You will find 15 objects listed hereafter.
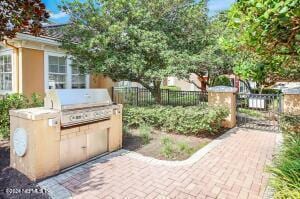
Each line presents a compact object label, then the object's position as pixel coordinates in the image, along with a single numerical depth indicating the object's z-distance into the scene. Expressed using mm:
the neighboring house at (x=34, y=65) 9484
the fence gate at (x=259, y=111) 8854
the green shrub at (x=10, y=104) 6676
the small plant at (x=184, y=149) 5801
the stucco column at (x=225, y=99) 8562
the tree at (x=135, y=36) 8062
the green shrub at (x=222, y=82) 16328
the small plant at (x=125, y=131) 7533
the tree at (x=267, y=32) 2205
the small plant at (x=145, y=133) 6842
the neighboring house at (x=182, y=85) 34069
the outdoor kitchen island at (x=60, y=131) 4055
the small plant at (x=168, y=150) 5512
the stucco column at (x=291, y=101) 8422
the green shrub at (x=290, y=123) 6738
